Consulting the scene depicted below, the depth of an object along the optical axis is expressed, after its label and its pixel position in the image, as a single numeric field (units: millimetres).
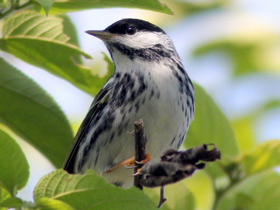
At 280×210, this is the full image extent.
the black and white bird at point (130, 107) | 6066
